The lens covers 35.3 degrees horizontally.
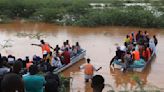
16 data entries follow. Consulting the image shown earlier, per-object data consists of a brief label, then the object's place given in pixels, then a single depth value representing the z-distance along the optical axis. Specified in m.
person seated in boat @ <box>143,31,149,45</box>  12.07
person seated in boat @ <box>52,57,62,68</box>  9.93
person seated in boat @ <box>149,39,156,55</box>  12.03
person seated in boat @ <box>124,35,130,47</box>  11.90
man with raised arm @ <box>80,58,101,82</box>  9.07
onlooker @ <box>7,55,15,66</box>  8.51
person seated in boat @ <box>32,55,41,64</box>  9.00
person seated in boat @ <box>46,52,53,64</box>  9.89
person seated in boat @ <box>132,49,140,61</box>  10.40
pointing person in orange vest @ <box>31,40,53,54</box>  11.01
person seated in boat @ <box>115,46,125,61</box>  10.61
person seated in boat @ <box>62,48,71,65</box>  10.47
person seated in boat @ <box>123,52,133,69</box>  10.18
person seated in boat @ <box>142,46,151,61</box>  10.97
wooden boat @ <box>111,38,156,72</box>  10.37
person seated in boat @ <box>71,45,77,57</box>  11.43
